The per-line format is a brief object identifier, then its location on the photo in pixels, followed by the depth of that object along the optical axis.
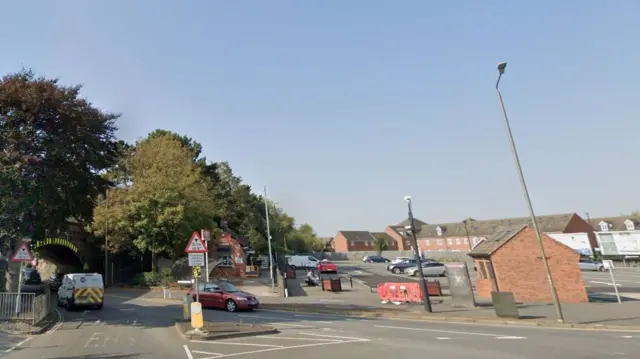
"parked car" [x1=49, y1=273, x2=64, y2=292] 36.44
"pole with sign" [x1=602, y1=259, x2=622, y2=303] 21.76
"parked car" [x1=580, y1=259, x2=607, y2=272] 49.62
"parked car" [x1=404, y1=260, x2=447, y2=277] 44.94
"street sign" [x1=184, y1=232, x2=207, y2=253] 13.56
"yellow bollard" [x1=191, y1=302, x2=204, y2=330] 13.37
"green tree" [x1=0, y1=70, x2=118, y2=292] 16.23
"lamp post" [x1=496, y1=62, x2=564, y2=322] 15.85
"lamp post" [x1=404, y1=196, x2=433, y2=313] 20.00
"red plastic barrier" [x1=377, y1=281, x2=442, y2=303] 24.47
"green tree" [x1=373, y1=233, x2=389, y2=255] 98.99
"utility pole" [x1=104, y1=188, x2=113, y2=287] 36.21
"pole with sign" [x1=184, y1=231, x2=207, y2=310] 13.54
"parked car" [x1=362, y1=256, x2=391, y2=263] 75.32
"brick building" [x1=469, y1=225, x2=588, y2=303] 25.00
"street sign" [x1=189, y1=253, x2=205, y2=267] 13.52
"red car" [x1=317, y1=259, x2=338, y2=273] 46.50
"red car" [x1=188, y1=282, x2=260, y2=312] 21.67
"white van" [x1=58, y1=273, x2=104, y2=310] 22.16
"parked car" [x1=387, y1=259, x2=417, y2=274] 50.19
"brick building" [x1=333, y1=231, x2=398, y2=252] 109.06
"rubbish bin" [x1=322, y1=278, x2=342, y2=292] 33.03
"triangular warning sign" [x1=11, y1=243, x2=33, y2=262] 15.11
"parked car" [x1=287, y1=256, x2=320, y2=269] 60.47
